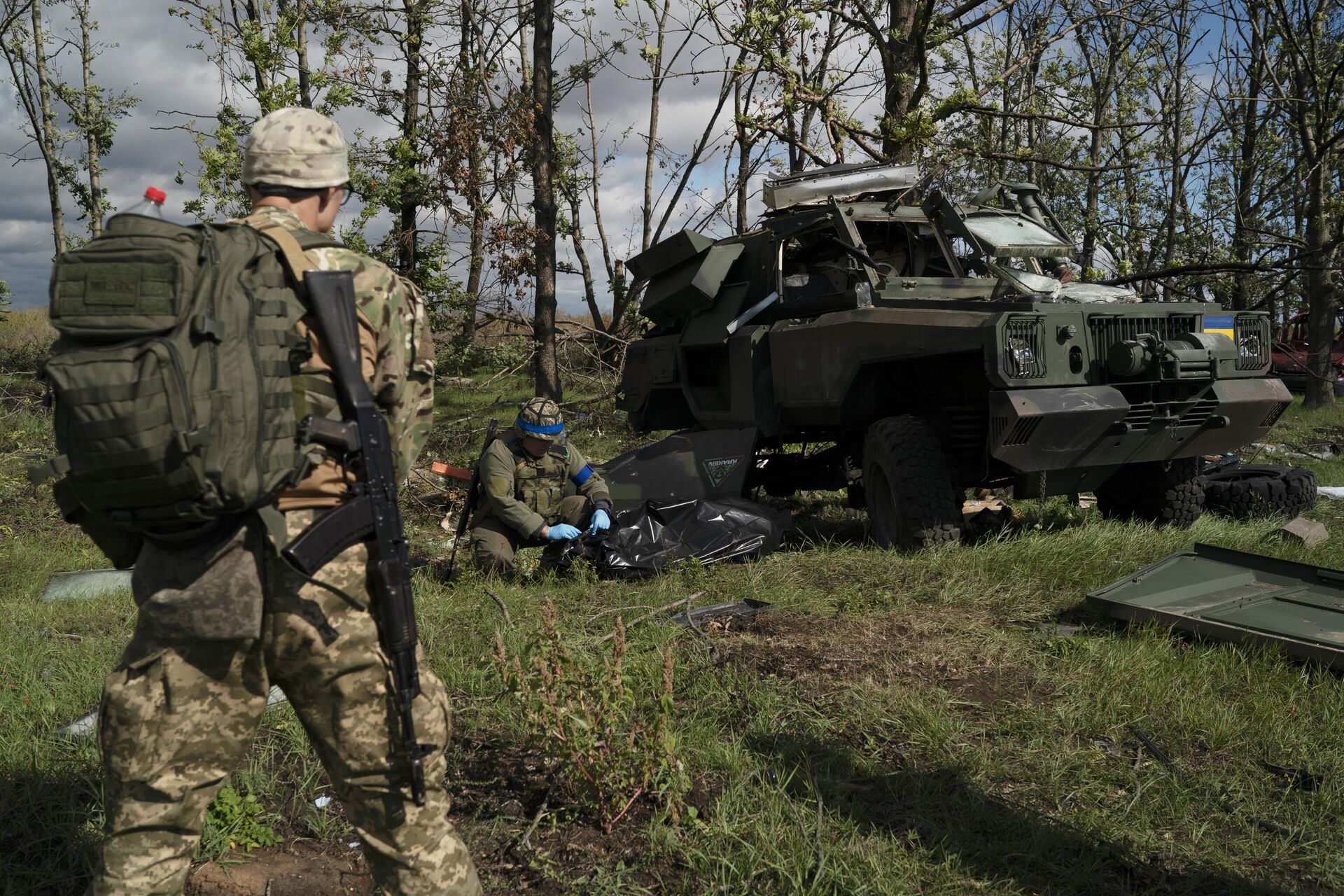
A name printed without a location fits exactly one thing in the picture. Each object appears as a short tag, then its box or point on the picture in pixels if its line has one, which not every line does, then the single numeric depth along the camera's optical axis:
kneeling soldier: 5.61
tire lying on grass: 6.74
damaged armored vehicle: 5.21
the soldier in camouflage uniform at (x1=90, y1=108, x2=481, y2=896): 2.00
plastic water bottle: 1.92
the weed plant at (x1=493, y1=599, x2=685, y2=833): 2.90
